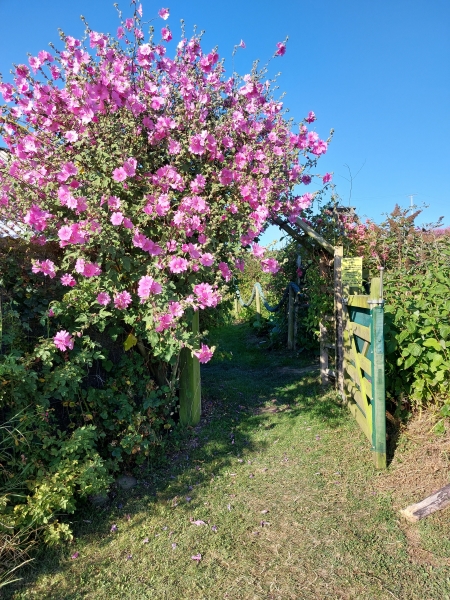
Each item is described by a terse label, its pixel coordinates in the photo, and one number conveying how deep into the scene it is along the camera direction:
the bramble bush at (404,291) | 3.45
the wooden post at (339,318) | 5.19
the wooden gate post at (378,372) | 3.30
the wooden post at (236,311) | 13.12
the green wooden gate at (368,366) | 3.33
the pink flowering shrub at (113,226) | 3.08
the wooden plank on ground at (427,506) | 2.81
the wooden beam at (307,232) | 5.14
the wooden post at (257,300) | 11.43
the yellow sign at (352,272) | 4.66
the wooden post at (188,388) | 4.47
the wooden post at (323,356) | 5.77
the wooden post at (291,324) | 8.42
